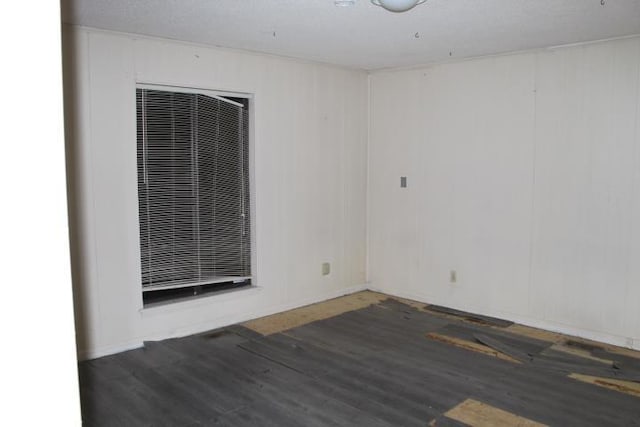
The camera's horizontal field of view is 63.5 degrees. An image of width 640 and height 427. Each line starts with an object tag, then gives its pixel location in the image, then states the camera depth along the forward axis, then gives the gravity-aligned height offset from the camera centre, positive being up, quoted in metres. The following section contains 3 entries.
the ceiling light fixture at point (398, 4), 2.77 +0.97
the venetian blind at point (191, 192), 4.11 -0.06
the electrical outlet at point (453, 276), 5.05 -0.91
